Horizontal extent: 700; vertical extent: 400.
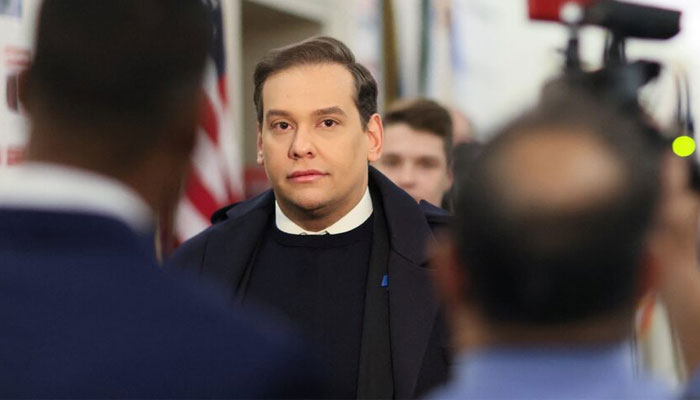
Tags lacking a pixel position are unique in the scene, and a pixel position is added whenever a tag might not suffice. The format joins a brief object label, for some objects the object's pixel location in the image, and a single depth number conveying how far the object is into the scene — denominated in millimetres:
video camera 2580
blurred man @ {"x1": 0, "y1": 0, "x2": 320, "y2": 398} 2185
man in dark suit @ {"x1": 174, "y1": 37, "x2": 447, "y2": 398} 3214
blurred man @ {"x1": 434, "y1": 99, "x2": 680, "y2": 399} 2027
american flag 4257
